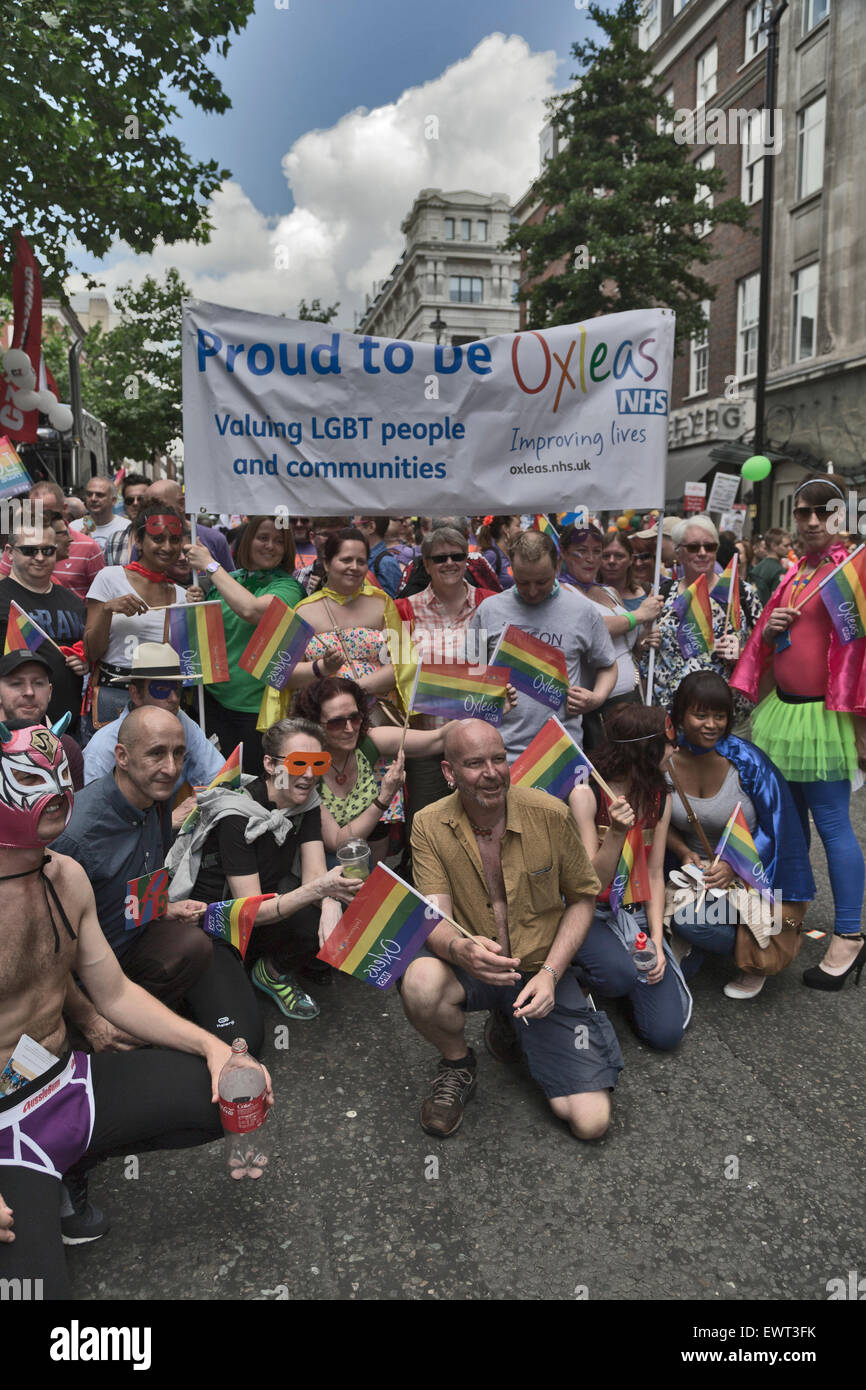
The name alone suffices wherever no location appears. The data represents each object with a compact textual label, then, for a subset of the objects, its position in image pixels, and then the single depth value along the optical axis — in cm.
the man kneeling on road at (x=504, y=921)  304
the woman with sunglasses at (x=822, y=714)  399
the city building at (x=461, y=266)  6738
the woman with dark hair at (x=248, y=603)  429
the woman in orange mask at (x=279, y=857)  364
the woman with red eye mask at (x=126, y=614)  430
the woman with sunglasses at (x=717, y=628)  497
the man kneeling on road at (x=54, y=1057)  215
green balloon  1329
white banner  446
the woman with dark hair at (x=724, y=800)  390
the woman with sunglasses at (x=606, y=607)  462
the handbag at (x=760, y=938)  381
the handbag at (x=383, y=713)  446
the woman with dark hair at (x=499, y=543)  708
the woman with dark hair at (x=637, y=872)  348
